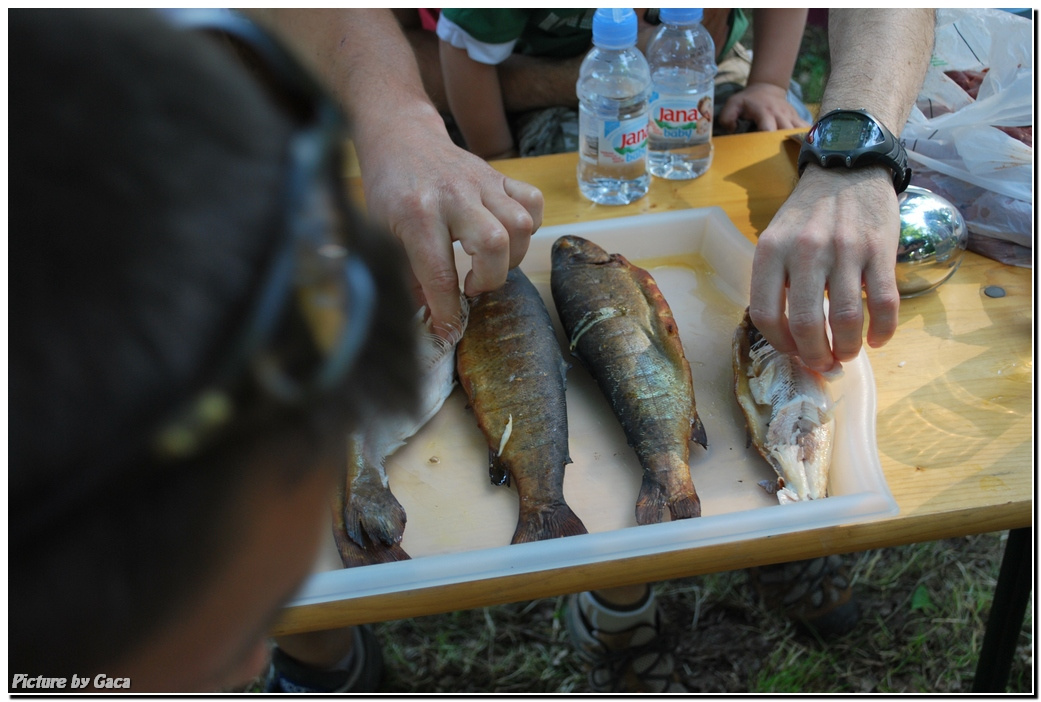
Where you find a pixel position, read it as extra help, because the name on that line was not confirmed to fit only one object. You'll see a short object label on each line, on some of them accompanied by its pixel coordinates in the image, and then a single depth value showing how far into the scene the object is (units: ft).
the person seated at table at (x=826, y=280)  3.92
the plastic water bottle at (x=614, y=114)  5.35
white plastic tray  3.37
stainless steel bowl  4.63
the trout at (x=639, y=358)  3.81
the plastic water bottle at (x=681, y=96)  5.82
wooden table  3.36
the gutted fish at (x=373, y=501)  3.55
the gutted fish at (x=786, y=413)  3.76
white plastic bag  5.01
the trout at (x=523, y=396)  3.74
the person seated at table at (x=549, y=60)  7.22
